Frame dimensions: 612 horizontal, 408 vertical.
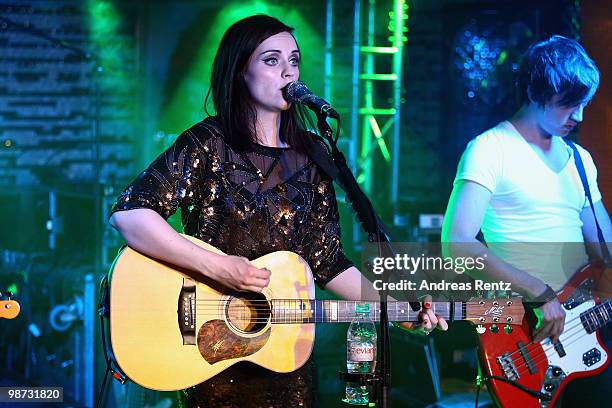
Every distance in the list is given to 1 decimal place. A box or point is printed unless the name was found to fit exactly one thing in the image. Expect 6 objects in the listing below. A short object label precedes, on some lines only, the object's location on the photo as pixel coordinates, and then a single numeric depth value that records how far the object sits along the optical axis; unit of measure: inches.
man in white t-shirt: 140.5
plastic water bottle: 110.0
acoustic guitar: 102.7
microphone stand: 87.0
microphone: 90.1
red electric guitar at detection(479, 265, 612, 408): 132.0
